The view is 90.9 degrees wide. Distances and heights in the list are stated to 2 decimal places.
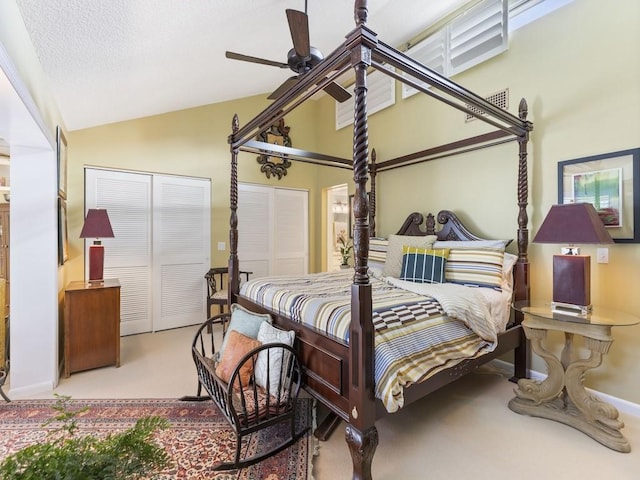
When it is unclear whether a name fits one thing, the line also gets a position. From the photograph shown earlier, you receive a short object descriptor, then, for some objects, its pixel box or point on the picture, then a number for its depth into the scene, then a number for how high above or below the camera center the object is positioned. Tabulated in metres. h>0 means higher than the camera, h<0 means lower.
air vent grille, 3.01 +1.40
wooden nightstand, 2.77 -0.77
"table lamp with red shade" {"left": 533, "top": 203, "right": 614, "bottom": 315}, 2.05 +0.01
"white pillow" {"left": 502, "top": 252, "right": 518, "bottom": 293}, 2.64 -0.25
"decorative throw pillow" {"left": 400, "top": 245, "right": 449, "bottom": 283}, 2.85 -0.22
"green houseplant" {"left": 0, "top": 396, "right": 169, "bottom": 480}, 0.66 -0.49
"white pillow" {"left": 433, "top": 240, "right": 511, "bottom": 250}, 2.78 -0.02
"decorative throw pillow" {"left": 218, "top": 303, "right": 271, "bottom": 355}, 2.21 -0.58
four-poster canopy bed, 1.51 -0.33
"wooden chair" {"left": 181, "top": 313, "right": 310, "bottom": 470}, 1.68 -0.92
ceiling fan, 1.99 +1.35
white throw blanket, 2.06 -0.44
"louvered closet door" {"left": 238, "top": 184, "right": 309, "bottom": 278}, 4.74 +0.19
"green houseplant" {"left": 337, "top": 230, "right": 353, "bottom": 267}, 4.77 -0.17
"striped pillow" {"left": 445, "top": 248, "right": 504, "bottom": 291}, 2.61 -0.22
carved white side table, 1.92 -0.93
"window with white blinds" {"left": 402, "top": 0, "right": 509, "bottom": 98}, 3.01 +2.11
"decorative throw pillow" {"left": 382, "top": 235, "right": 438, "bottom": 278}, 3.22 -0.06
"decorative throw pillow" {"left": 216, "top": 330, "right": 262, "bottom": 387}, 2.01 -0.75
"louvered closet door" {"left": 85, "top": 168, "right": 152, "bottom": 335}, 3.70 +0.05
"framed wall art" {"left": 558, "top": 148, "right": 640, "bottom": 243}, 2.25 +0.41
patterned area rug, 1.68 -1.21
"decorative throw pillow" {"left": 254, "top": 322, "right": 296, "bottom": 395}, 1.88 -0.70
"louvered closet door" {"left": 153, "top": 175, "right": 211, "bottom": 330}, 4.05 -0.08
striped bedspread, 1.60 -0.49
